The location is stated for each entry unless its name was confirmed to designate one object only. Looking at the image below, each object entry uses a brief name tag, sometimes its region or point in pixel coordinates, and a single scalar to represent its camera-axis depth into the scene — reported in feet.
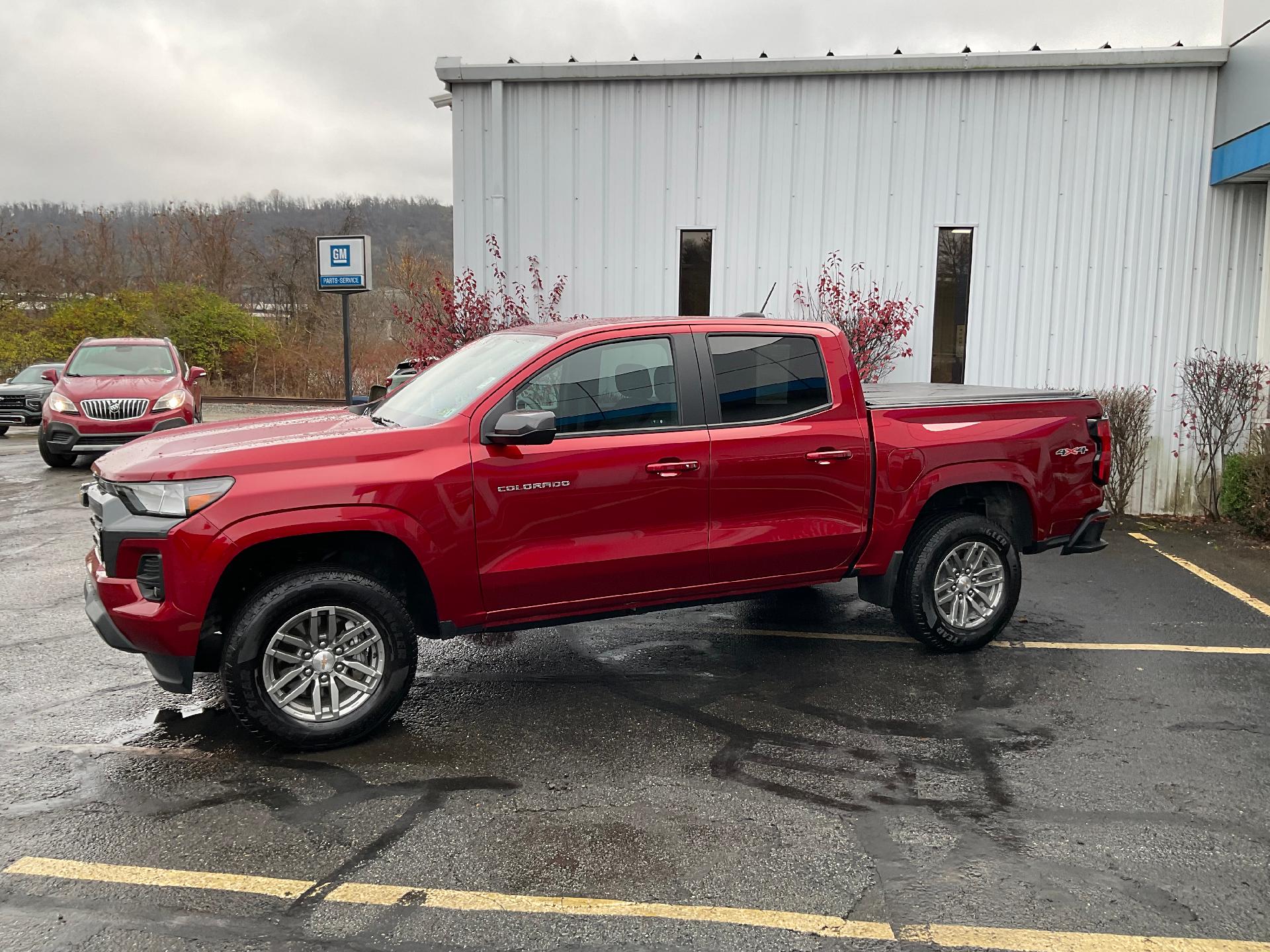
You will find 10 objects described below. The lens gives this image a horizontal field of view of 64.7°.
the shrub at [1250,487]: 30.37
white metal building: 34.45
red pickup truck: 13.79
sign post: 42.39
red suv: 44.78
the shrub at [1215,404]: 32.99
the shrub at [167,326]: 111.45
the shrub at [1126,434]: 33.99
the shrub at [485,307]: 36.50
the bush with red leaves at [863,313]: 35.22
